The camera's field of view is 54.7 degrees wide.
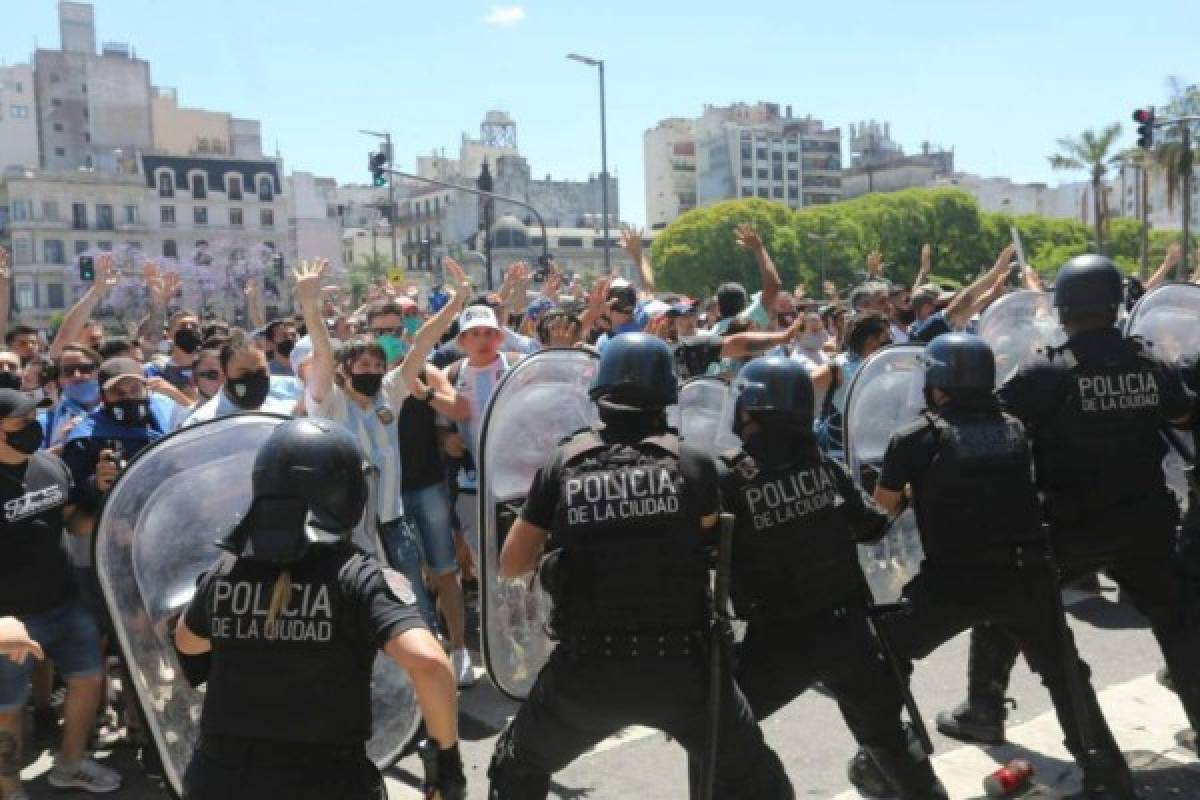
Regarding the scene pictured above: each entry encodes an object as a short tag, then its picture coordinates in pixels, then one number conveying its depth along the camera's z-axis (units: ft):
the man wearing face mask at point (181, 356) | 25.96
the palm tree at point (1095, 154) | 169.07
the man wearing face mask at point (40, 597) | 14.16
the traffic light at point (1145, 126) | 69.21
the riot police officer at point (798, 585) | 11.86
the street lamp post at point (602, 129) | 91.86
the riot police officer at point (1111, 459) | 14.24
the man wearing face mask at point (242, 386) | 17.01
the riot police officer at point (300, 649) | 8.61
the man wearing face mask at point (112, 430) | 15.71
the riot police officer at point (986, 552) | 13.19
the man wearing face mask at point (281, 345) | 28.53
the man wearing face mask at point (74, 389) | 20.21
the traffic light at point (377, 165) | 84.12
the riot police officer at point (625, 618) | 10.55
